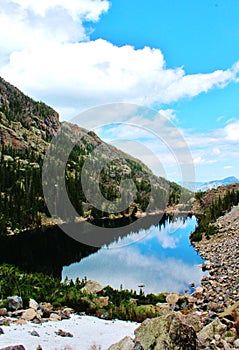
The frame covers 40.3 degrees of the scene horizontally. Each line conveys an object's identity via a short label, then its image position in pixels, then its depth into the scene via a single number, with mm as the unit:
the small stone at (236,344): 9491
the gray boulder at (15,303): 12709
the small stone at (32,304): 13016
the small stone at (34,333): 9211
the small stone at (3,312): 11416
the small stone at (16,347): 7395
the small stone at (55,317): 12086
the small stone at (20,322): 10443
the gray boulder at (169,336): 8156
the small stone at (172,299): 20684
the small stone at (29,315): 11244
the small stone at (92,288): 20445
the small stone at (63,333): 9797
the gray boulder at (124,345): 8456
